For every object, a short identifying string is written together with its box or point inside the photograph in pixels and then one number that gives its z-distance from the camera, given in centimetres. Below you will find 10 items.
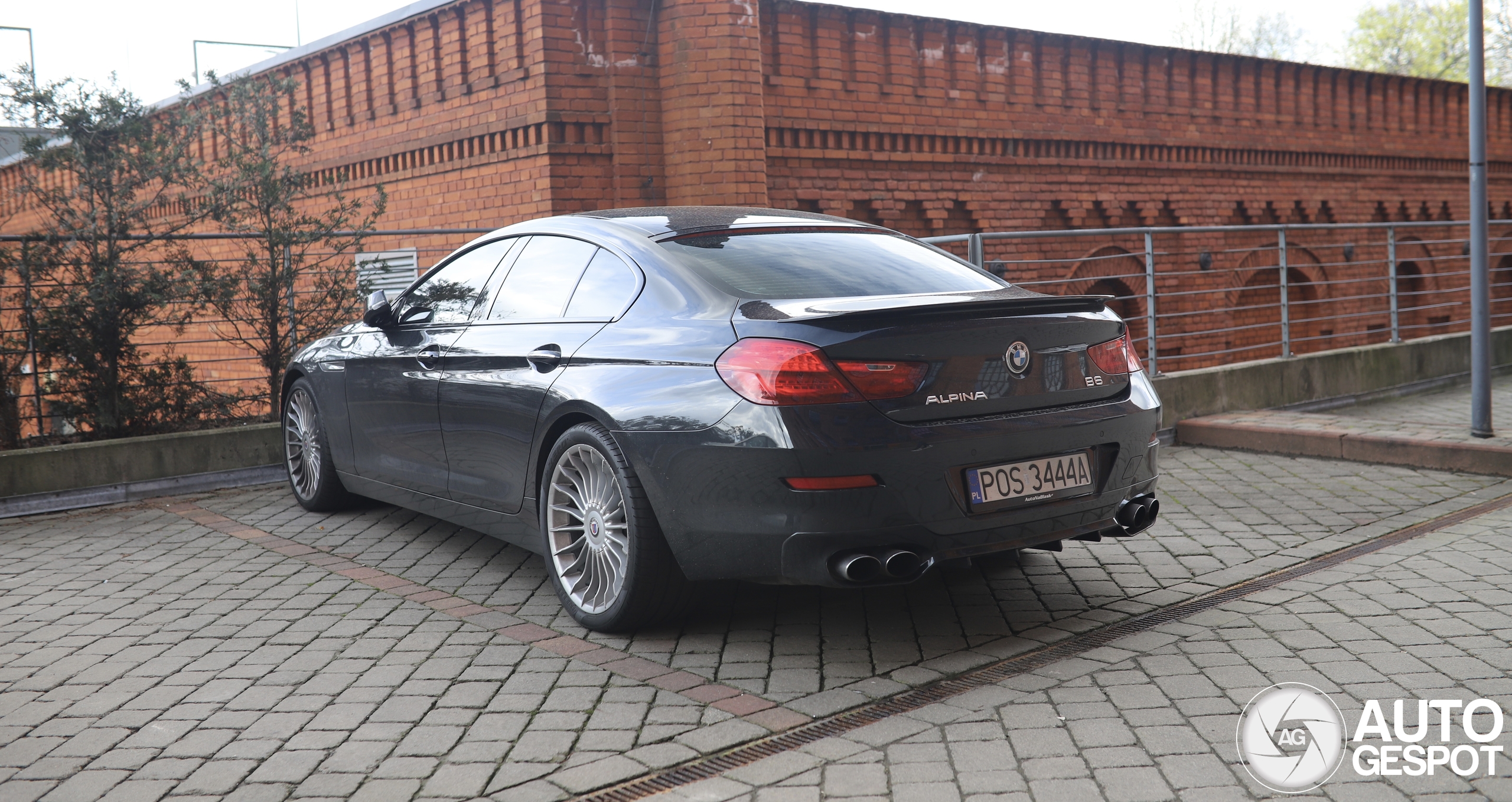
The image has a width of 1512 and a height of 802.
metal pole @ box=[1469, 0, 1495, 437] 758
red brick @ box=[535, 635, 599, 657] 420
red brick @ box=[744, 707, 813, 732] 346
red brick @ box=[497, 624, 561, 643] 438
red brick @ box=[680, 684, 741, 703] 370
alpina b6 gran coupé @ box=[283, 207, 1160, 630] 372
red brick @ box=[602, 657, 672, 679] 393
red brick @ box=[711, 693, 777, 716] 359
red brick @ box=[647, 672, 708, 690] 381
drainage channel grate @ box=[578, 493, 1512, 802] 310
